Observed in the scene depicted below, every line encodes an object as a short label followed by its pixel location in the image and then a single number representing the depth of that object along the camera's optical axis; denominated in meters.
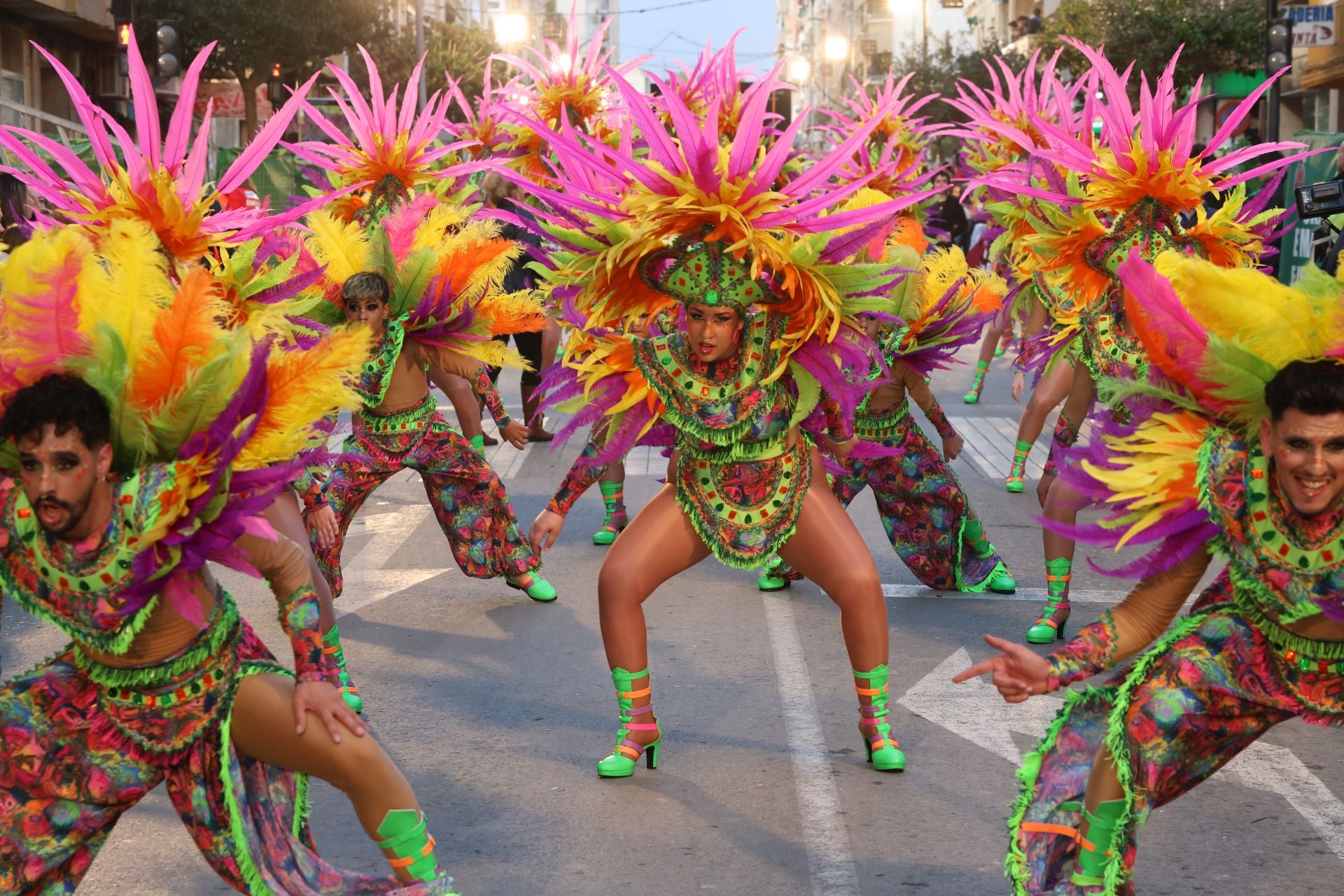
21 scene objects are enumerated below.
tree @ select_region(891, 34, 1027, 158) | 44.22
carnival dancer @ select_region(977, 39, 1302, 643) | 7.62
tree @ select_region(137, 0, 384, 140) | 34.09
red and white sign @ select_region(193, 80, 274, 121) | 32.91
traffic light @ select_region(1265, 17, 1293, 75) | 19.78
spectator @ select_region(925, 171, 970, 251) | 18.22
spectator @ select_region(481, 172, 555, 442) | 11.92
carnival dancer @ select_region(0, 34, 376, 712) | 6.00
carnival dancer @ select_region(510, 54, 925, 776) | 5.55
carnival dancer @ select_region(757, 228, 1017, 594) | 7.83
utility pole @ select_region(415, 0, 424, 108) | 45.66
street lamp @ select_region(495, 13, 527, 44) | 54.69
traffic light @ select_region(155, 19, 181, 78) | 17.39
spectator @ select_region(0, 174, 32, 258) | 10.30
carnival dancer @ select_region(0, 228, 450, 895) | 3.66
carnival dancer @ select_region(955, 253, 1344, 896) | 3.76
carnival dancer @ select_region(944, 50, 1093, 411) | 9.00
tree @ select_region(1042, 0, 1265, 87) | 31.23
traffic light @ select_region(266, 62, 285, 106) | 32.09
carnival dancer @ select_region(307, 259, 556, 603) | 7.32
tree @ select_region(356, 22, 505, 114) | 43.91
